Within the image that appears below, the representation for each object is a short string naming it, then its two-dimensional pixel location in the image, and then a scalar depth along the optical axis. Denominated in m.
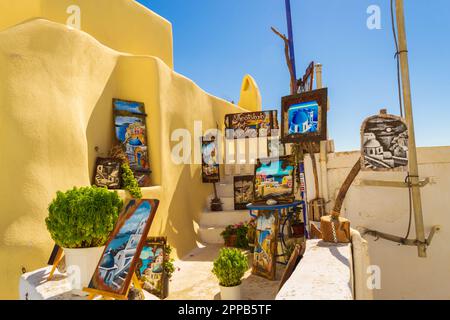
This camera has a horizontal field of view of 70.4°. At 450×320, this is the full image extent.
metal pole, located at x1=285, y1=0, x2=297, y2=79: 8.20
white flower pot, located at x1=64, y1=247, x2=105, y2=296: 3.95
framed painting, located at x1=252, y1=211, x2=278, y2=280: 7.18
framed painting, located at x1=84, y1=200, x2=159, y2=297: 3.66
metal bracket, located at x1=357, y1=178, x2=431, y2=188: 5.63
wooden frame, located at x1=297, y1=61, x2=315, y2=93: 7.39
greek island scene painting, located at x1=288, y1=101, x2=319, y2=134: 5.74
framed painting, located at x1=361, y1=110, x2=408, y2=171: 4.44
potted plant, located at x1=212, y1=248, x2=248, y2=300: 6.07
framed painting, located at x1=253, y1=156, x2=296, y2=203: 7.53
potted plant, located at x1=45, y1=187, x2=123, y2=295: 3.92
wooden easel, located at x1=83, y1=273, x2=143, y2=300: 3.58
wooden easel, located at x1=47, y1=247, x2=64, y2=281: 4.55
